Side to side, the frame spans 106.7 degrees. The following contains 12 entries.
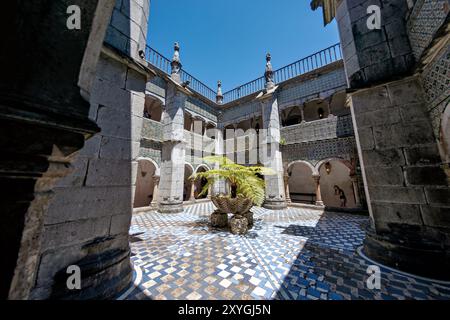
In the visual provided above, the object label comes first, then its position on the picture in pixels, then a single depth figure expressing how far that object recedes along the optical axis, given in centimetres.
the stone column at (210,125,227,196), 1154
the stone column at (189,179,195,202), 987
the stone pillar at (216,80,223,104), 1269
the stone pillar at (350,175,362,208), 720
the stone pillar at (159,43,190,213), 787
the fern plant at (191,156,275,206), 481
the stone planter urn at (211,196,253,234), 461
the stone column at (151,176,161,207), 840
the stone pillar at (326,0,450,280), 241
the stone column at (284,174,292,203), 914
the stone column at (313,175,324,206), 834
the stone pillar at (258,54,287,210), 852
